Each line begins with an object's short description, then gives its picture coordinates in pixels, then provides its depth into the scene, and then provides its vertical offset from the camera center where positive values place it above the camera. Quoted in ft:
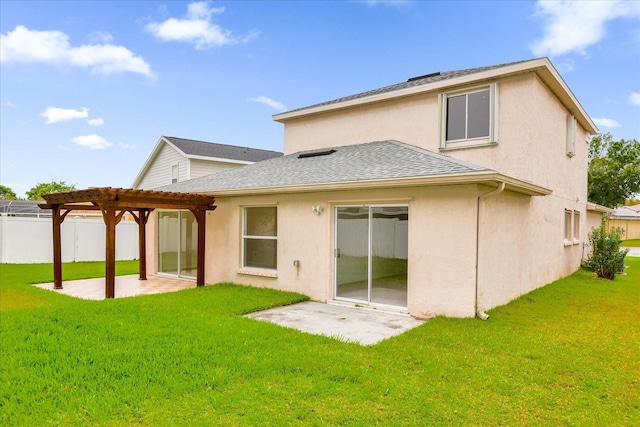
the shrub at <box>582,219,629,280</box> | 43.70 -4.48
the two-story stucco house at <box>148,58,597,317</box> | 25.44 +0.94
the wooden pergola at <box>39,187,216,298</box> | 30.96 +0.36
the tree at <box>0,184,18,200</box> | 163.94 +6.85
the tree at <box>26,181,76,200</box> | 167.43 +9.24
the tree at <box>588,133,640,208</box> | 110.32 +11.40
